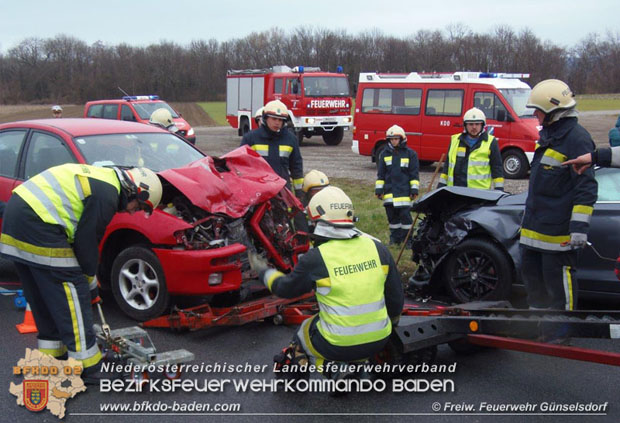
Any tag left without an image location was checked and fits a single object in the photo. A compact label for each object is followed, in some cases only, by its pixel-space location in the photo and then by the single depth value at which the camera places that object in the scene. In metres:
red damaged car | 5.35
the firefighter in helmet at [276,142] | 7.46
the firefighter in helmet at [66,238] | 4.23
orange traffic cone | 5.50
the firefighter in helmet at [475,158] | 7.61
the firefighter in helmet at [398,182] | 8.68
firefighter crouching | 3.88
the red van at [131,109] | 19.95
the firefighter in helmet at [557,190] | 4.79
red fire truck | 23.70
